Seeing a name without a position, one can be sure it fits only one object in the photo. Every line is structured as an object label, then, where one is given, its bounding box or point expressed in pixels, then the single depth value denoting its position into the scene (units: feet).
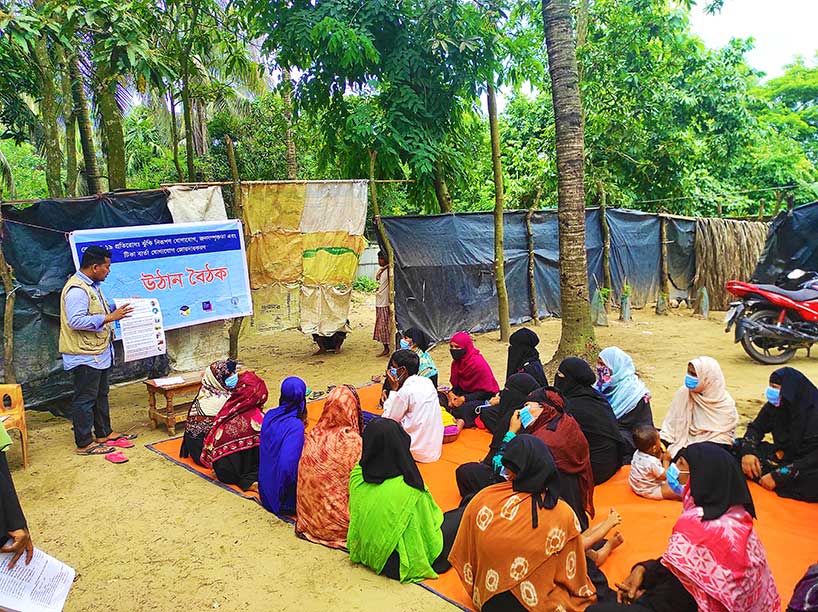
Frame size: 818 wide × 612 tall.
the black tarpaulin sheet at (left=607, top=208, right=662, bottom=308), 36.19
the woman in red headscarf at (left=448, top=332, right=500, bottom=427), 18.22
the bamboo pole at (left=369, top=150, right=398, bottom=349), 24.98
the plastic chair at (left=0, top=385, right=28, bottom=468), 14.99
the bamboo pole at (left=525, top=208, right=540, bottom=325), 31.94
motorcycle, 22.48
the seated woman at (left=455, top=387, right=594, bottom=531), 10.76
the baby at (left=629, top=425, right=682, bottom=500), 12.44
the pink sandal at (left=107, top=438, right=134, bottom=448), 17.01
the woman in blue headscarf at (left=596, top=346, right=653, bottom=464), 14.52
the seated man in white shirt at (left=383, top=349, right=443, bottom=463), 14.61
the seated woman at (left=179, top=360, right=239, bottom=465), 15.12
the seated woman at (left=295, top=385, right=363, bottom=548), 11.23
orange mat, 9.83
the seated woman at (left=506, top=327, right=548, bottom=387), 17.17
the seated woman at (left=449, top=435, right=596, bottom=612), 8.05
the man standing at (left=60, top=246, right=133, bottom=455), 15.94
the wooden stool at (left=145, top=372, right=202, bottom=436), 17.67
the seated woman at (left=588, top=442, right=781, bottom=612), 7.52
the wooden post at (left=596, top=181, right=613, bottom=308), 34.57
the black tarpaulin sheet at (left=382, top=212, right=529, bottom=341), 26.91
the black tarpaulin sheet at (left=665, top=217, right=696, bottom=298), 38.42
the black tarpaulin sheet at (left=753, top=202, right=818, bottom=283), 27.66
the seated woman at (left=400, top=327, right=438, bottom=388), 18.70
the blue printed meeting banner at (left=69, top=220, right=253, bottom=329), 18.81
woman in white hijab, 13.23
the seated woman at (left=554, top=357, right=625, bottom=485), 13.08
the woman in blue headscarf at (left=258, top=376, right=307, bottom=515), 12.45
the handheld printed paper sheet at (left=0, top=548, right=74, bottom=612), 6.82
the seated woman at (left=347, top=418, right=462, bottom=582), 9.89
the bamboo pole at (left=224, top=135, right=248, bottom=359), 21.70
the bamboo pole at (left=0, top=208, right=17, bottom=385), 17.06
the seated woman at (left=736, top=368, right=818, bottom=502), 12.02
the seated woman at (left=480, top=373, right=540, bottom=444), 13.10
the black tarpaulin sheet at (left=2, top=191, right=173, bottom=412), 17.74
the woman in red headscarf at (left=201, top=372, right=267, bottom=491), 13.83
